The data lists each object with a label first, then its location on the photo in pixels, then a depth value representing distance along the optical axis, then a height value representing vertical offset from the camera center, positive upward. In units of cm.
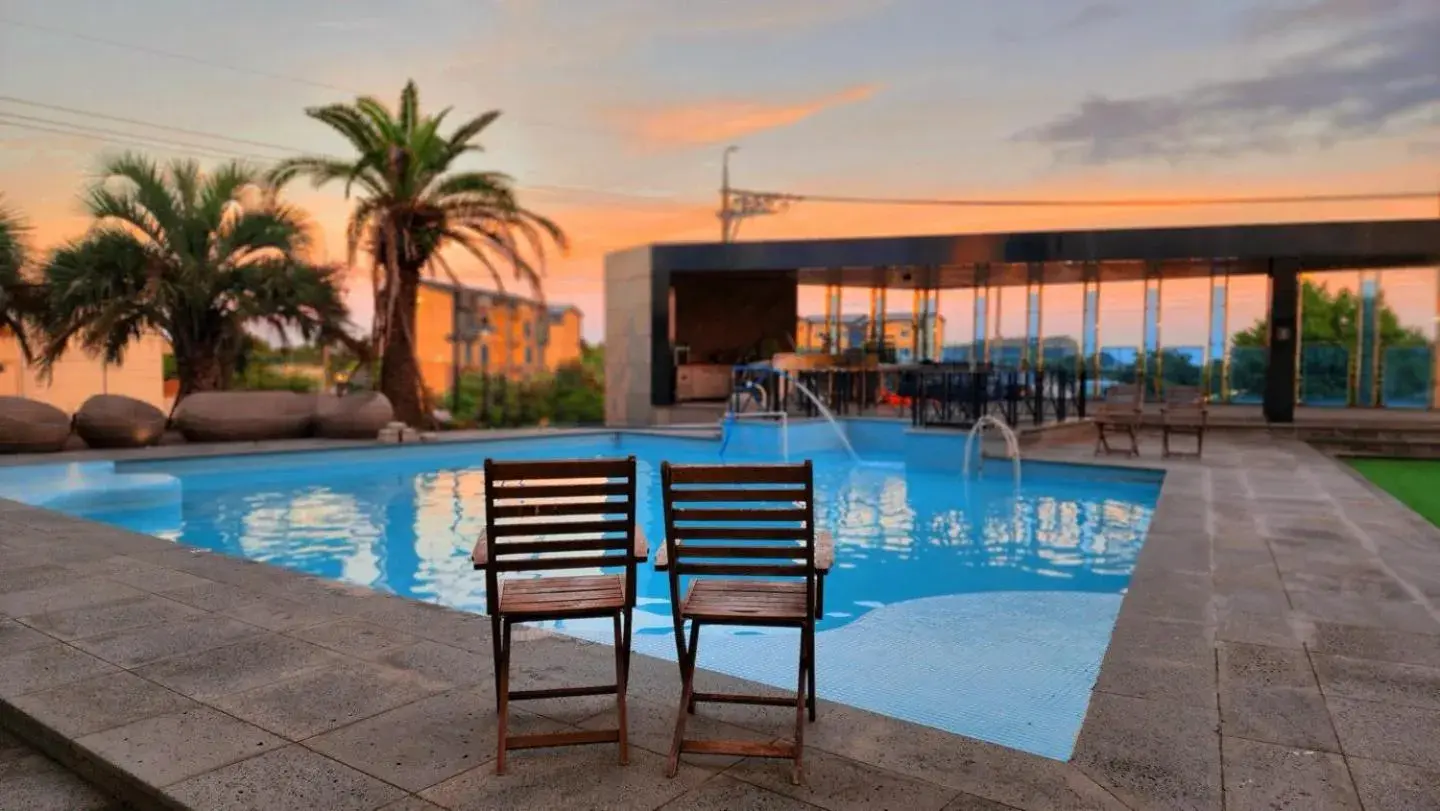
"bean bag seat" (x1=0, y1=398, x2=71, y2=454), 1133 -80
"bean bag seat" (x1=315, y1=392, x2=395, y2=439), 1402 -79
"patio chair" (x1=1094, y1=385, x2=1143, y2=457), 1183 -52
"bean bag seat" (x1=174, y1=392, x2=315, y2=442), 1302 -75
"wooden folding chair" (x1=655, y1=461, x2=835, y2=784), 279 -61
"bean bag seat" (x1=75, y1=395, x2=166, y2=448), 1216 -78
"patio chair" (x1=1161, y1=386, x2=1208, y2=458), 1175 -46
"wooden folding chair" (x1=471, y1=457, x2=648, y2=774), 285 -60
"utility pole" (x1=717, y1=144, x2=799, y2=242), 3631 +687
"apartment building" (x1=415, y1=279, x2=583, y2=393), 1879 +135
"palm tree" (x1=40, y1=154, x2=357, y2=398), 1307 +146
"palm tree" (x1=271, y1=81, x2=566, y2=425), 1465 +269
